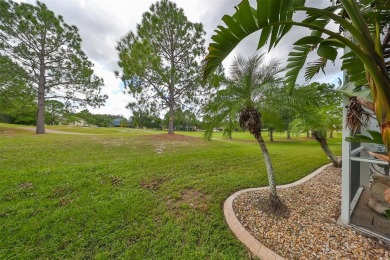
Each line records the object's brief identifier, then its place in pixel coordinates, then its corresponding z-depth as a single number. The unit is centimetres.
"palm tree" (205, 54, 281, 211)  386
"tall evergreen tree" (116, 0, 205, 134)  1161
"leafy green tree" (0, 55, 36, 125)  1137
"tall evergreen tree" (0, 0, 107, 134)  1138
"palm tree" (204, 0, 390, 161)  102
